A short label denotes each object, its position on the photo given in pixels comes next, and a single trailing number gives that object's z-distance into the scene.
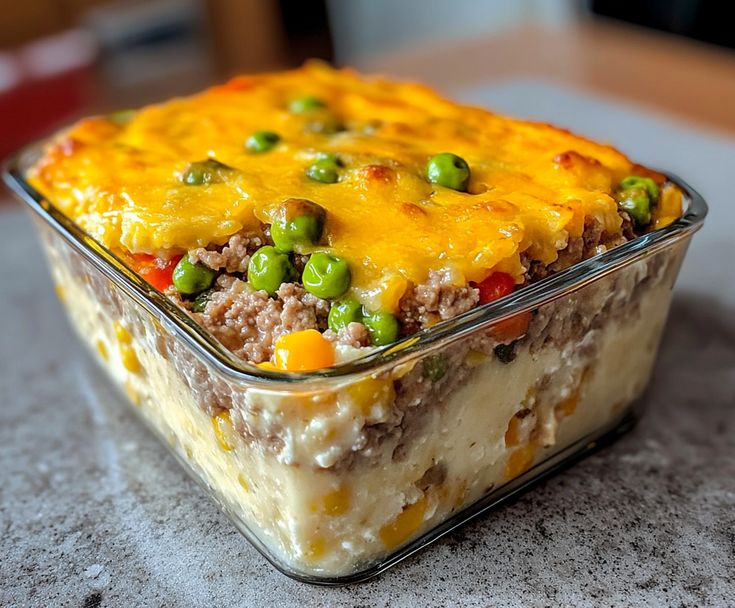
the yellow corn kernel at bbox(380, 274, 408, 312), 0.17
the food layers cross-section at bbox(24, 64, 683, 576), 0.17
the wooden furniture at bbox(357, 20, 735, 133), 0.46
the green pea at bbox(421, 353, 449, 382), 0.17
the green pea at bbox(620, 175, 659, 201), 0.20
